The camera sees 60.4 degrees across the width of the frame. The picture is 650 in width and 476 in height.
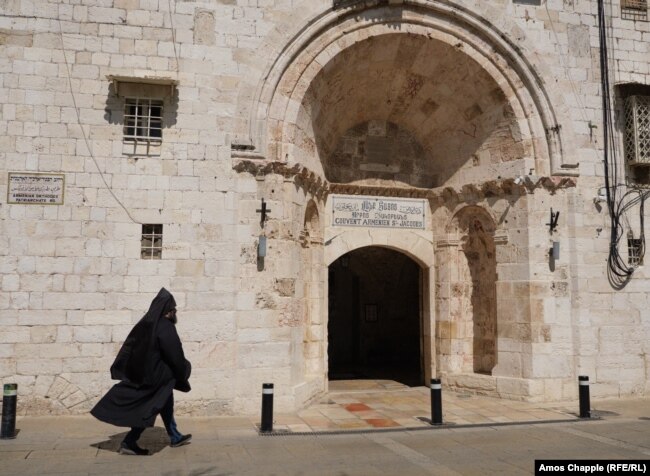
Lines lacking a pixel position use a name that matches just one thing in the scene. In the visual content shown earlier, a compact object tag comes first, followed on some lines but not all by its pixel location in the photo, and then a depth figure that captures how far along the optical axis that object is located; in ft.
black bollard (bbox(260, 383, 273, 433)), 24.14
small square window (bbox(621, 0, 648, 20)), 35.01
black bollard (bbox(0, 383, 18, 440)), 22.44
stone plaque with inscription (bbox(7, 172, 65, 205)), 27.35
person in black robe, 19.85
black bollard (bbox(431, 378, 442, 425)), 25.76
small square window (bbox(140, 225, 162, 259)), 28.22
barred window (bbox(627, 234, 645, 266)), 33.73
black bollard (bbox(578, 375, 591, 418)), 27.30
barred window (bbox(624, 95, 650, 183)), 33.40
